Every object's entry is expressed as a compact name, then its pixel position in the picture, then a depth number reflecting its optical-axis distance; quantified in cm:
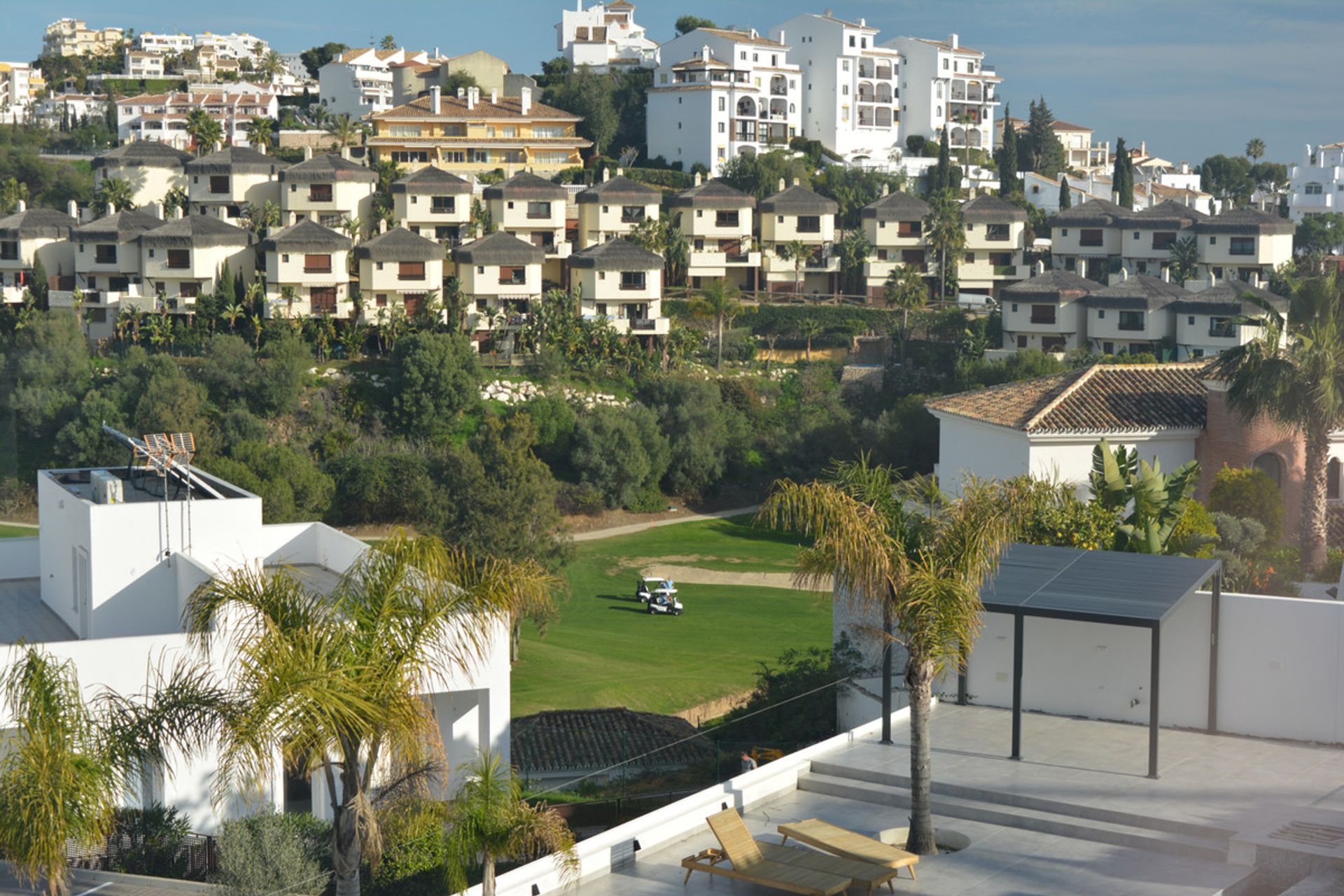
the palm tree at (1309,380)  3331
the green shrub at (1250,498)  3441
